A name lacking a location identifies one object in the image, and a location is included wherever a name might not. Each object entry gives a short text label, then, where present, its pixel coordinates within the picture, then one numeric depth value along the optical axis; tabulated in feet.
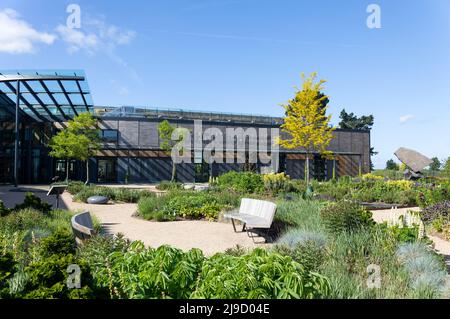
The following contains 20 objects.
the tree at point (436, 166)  179.73
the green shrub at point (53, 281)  9.43
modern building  104.99
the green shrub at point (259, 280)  9.89
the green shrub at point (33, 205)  31.46
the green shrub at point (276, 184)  53.59
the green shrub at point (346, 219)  20.38
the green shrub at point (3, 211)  28.29
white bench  24.50
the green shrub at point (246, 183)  53.52
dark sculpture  92.68
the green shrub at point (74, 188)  62.80
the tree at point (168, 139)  105.50
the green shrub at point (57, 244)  14.15
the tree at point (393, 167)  167.02
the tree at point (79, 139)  94.53
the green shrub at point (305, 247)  14.19
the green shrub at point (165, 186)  75.17
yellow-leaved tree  68.23
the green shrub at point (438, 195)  37.58
